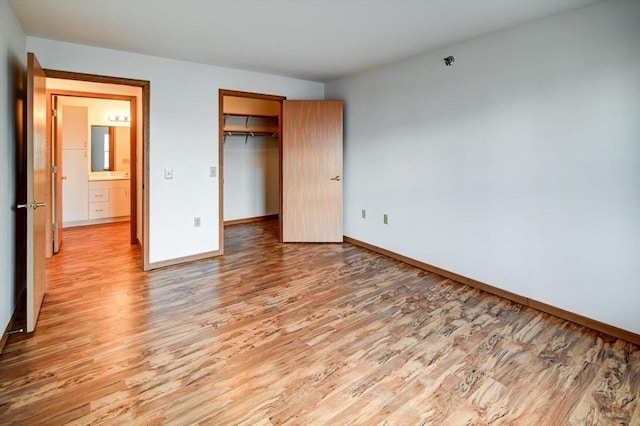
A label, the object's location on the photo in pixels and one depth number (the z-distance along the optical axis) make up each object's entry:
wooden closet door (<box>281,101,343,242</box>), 5.00
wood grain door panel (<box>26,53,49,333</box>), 2.43
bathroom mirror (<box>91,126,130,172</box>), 6.48
